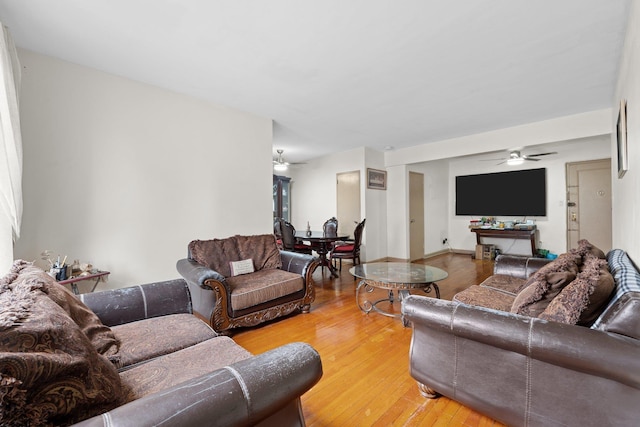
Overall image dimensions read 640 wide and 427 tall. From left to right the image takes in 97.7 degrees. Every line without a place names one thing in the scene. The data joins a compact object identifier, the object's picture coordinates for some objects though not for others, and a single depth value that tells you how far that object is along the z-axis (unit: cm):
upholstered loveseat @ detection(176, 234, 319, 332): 246
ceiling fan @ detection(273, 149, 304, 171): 552
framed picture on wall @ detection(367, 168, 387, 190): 577
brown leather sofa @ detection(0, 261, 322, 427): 67
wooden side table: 228
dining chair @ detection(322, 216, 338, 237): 489
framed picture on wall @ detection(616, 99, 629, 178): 214
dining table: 447
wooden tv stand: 563
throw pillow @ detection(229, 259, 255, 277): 304
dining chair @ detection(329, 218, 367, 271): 465
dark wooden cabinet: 696
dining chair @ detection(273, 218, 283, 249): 508
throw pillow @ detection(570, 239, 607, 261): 211
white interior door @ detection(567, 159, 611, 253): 517
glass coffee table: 265
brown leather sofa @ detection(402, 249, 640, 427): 110
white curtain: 181
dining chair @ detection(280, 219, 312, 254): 459
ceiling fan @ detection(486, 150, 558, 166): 547
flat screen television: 588
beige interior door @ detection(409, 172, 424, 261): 609
